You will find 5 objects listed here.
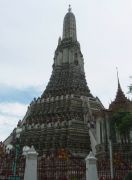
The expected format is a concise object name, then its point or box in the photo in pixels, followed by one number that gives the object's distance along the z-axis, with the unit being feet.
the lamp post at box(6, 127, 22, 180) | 33.81
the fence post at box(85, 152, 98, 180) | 30.48
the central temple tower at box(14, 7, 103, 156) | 83.90
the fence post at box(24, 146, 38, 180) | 29.83
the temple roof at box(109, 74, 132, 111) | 68.36
